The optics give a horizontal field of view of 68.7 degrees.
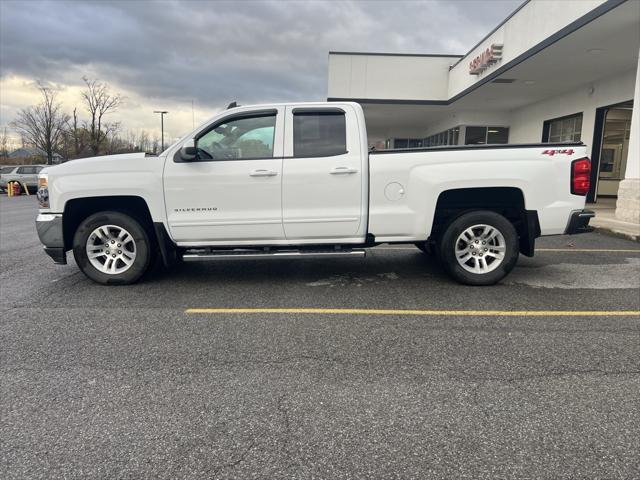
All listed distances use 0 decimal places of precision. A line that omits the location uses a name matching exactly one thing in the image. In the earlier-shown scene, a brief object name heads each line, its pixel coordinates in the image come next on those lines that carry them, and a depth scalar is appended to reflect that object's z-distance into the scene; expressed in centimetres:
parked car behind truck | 2830
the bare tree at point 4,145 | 6662
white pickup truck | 538
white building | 1066
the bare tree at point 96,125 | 4966
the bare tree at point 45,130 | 4838
